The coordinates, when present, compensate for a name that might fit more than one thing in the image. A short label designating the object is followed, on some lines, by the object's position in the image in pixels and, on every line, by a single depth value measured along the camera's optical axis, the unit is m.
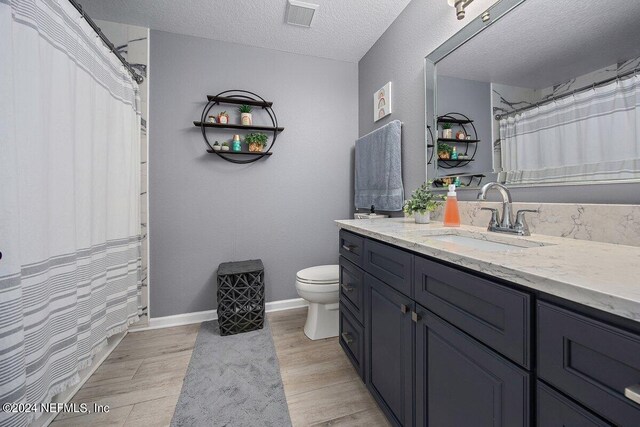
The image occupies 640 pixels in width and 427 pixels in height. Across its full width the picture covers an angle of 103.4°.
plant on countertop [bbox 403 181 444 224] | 1.44
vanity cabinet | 0.41
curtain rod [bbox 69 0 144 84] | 1.19
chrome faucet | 1.00
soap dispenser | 1.31
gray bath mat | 1.14
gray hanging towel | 1.80
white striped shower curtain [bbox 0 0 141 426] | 0.81
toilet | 1.73
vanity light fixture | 1.24
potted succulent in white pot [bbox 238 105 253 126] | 2.07
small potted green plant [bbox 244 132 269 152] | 2.08
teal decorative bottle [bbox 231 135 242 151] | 2.06
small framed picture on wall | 1.94
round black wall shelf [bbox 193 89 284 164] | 2.04
